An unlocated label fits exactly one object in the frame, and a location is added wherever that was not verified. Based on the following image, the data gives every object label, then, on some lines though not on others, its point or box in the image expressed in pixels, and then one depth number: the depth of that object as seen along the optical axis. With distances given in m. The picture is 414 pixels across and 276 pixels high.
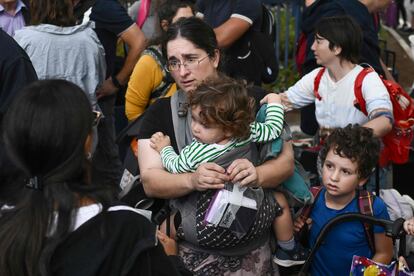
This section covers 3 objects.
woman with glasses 3.02
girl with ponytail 2.16
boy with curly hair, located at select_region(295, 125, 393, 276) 3.49
